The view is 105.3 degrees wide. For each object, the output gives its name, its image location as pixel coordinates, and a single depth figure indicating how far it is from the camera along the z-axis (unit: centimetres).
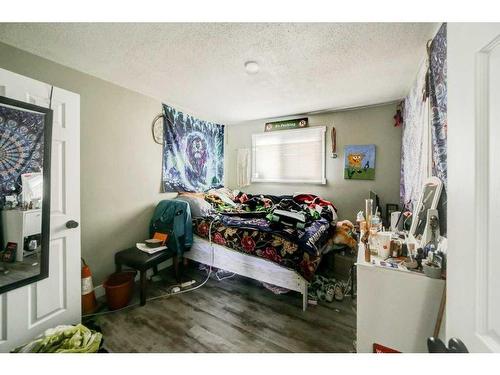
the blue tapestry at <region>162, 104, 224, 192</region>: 284
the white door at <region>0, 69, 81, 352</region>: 115
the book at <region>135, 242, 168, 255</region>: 209
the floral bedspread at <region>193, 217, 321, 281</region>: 181
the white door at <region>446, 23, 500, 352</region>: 45
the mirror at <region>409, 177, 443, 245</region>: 113
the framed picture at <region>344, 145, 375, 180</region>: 289
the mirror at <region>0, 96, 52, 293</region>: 112
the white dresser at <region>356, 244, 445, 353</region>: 99
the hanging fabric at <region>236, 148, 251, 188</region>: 392
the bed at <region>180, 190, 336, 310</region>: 183
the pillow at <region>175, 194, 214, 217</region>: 256
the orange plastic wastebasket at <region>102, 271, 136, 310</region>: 182
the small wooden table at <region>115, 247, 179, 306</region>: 190
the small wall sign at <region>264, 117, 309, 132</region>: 333
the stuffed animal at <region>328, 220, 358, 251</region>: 245
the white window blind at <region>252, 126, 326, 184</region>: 328
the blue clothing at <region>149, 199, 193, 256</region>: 228
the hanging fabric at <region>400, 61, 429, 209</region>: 149
